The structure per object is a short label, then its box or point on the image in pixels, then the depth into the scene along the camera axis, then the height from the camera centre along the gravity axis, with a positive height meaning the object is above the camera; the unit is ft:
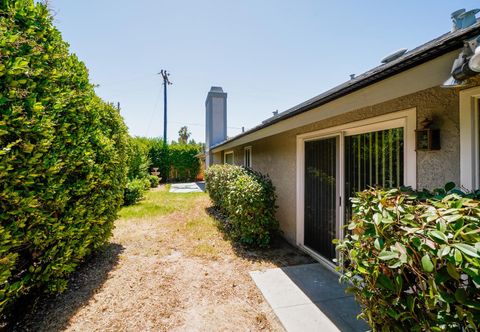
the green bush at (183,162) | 90.84 +2.65
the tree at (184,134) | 211.61 +31.43
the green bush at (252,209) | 19.61 -3.36
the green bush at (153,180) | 67.84 -3.45
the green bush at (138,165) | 55.84 +0.92
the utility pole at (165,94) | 94.34 +30.12
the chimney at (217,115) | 66.13 +15.39
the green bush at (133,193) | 40.04 -4.20
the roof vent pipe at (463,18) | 10.19 +6.69
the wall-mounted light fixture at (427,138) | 9.21 +1.30
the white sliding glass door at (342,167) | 11.11 +0.15
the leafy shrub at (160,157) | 87.97 +4.41
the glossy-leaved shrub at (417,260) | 4.57 -2.01
